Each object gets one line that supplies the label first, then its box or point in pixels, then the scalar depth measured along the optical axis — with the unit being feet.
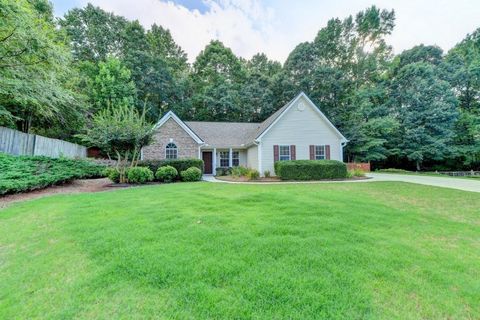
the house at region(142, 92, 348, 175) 53.01
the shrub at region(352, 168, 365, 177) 49.93
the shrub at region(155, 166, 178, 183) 41.68
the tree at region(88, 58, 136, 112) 70.79
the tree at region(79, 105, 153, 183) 38.47
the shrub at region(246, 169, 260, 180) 46.86
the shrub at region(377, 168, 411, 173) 72.02
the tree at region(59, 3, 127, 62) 89.56
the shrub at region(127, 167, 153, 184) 38.50
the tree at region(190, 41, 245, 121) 94.43
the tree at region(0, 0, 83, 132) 25.82
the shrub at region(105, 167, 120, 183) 38.86
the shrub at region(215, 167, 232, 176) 60.02
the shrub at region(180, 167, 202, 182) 43.16
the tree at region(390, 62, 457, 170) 76.54
